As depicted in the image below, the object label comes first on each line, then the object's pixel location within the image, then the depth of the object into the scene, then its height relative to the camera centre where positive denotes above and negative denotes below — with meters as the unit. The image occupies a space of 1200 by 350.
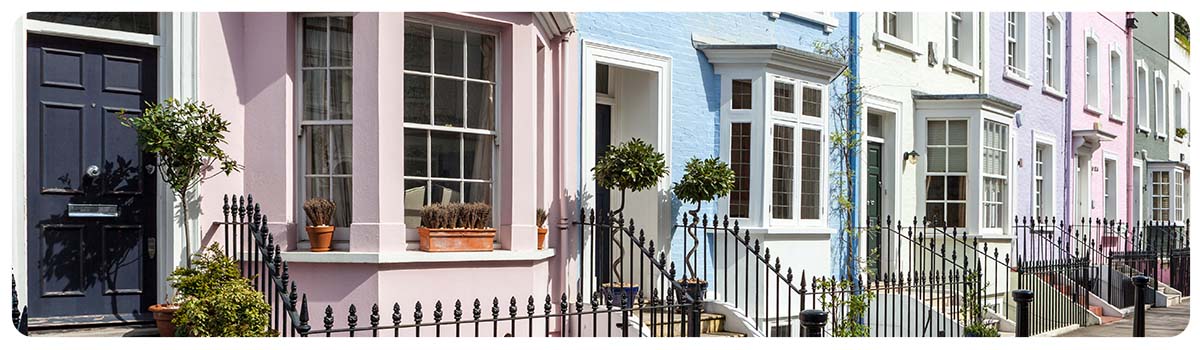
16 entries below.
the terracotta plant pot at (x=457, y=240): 6.93 -0.41
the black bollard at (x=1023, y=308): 7.44 -0.90
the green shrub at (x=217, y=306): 6.00 -0.72
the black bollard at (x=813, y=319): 5.85 -0.76
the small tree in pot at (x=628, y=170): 8.24 +0.03
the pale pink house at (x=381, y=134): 6.73 +0.24
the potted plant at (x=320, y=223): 6.74 -0.30
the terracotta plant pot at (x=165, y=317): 6.31 -0.82
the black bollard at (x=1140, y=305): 8.12 -0.96
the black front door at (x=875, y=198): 11.32 -0.24
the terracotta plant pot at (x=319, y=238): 6.73 -0.39
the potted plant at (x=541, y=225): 7.74 -0.36
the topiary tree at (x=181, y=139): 6.29 +0.20
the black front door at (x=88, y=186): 6.28 -0.08
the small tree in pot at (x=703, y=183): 8.76 -0.07
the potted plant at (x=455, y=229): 6.95 -0.35
